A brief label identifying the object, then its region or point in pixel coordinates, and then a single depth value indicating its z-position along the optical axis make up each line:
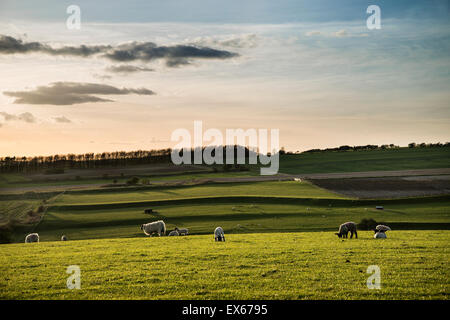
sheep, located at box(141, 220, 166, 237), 35.97
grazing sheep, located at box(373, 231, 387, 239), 25.94
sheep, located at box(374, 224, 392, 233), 30.45
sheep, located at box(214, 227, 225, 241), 27.55
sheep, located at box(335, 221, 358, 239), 26.72
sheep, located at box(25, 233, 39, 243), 37.12
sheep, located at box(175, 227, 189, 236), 37.66
